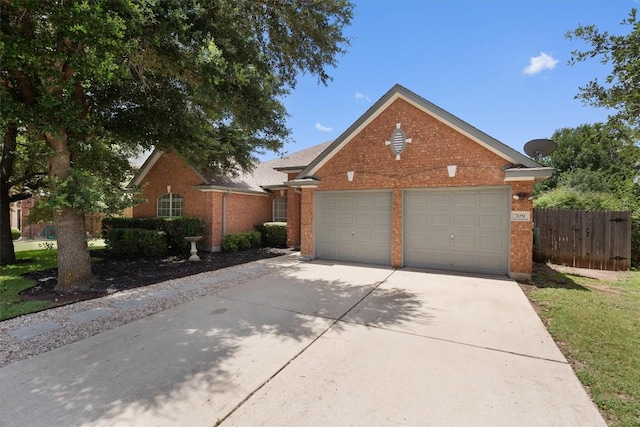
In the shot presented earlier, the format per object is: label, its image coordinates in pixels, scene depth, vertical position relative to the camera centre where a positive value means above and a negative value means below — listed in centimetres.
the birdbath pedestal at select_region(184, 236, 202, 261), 1091 -151
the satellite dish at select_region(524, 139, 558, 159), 944 +202
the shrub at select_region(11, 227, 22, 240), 1870 -157
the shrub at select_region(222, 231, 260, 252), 1310 -148
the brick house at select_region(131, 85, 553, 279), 805 +46
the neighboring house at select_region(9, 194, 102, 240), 2057 -128
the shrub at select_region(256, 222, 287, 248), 1454 -121
